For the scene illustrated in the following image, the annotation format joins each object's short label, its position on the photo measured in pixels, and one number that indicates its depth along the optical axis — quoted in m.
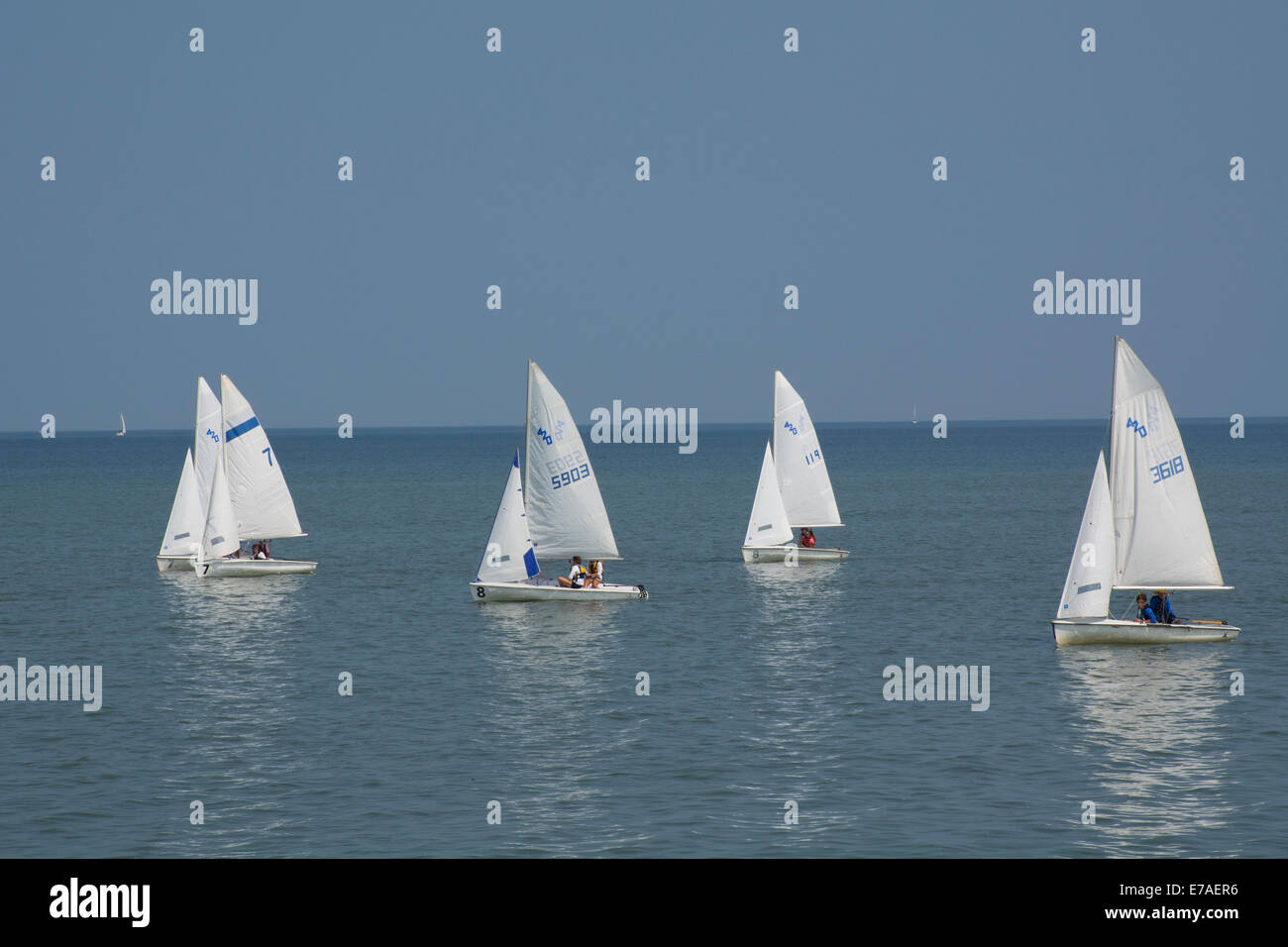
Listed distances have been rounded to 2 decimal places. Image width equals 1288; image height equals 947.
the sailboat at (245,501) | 61.81
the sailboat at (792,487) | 65.56
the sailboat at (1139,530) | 39.69
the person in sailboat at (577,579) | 50.94
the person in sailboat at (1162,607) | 40.72
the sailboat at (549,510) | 51.38
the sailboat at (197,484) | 62.78
